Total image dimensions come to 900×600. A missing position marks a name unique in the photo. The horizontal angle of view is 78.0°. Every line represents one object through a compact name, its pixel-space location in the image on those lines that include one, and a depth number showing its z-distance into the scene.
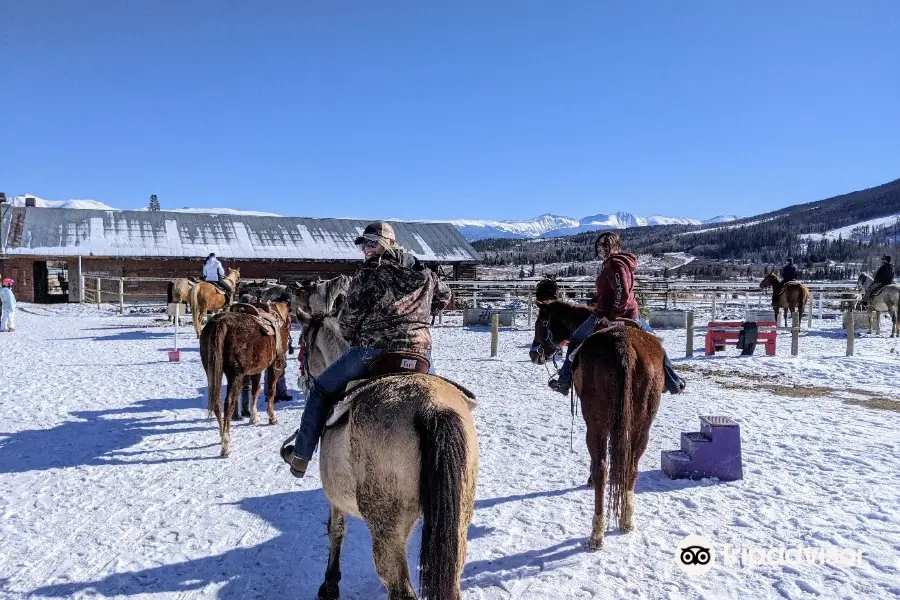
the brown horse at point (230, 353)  6.45
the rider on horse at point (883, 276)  18.25
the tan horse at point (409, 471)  2.49
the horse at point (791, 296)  18.64
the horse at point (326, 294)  7.19
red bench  14.12
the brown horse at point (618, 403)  4.26
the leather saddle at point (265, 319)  6.97
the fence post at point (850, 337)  13.55
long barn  29.47
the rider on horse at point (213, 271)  17.45
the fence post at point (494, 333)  13.91
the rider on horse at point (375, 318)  3.30
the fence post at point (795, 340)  13.68
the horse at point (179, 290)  18.12
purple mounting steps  5.67
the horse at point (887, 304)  17.67
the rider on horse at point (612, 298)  4.95
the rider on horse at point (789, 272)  20.72
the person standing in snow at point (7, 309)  17.92
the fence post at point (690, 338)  13.78
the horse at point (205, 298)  16.89
